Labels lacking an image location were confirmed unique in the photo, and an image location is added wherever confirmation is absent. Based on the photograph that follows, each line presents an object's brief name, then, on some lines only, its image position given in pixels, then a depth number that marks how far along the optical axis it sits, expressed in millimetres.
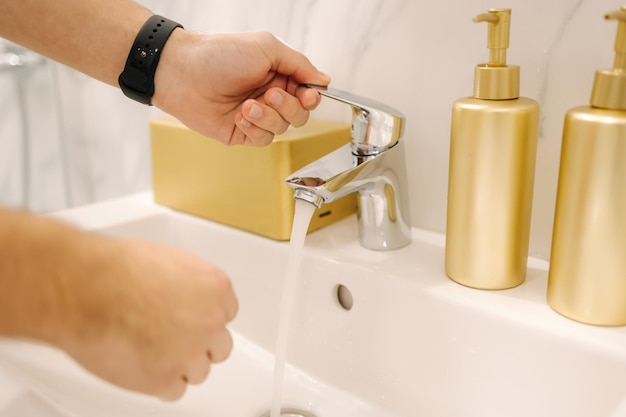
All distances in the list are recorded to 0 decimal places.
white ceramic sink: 438
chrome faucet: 502
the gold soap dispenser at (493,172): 454
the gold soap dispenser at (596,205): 397
